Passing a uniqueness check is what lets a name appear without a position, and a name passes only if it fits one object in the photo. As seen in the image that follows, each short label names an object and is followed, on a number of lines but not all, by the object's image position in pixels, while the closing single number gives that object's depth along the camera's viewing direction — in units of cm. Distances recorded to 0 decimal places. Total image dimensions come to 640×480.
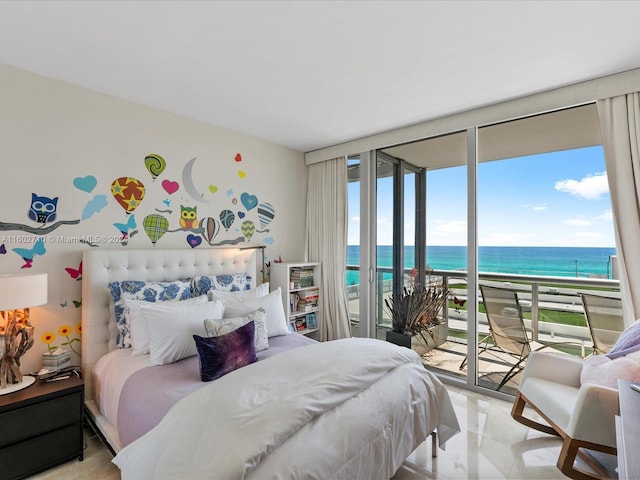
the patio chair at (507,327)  295
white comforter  121
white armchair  172
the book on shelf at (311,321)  405
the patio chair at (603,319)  253
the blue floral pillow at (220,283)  290
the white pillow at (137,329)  225
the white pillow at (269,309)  256
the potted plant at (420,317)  341
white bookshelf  377
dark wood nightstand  181
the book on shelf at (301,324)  396
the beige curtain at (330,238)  397
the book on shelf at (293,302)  389
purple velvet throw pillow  192
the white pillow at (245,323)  217
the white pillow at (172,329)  212
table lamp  188
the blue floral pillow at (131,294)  240
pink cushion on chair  180
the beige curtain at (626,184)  230
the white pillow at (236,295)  277
